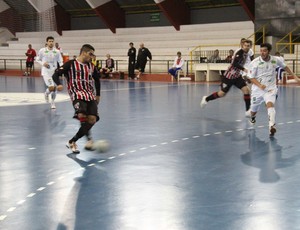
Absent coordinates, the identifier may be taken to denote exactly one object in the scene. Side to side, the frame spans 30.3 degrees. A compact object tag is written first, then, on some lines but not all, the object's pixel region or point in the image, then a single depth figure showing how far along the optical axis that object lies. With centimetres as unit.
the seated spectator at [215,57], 2791
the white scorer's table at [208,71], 2731
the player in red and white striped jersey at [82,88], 840
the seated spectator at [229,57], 2656
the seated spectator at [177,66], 2873
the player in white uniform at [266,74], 1062
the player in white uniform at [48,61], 1542
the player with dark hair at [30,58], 3616
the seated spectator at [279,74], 2468
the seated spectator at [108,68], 3238
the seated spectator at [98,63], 3176
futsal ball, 841
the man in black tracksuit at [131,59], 3072
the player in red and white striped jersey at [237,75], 1270
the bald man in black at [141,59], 3039
